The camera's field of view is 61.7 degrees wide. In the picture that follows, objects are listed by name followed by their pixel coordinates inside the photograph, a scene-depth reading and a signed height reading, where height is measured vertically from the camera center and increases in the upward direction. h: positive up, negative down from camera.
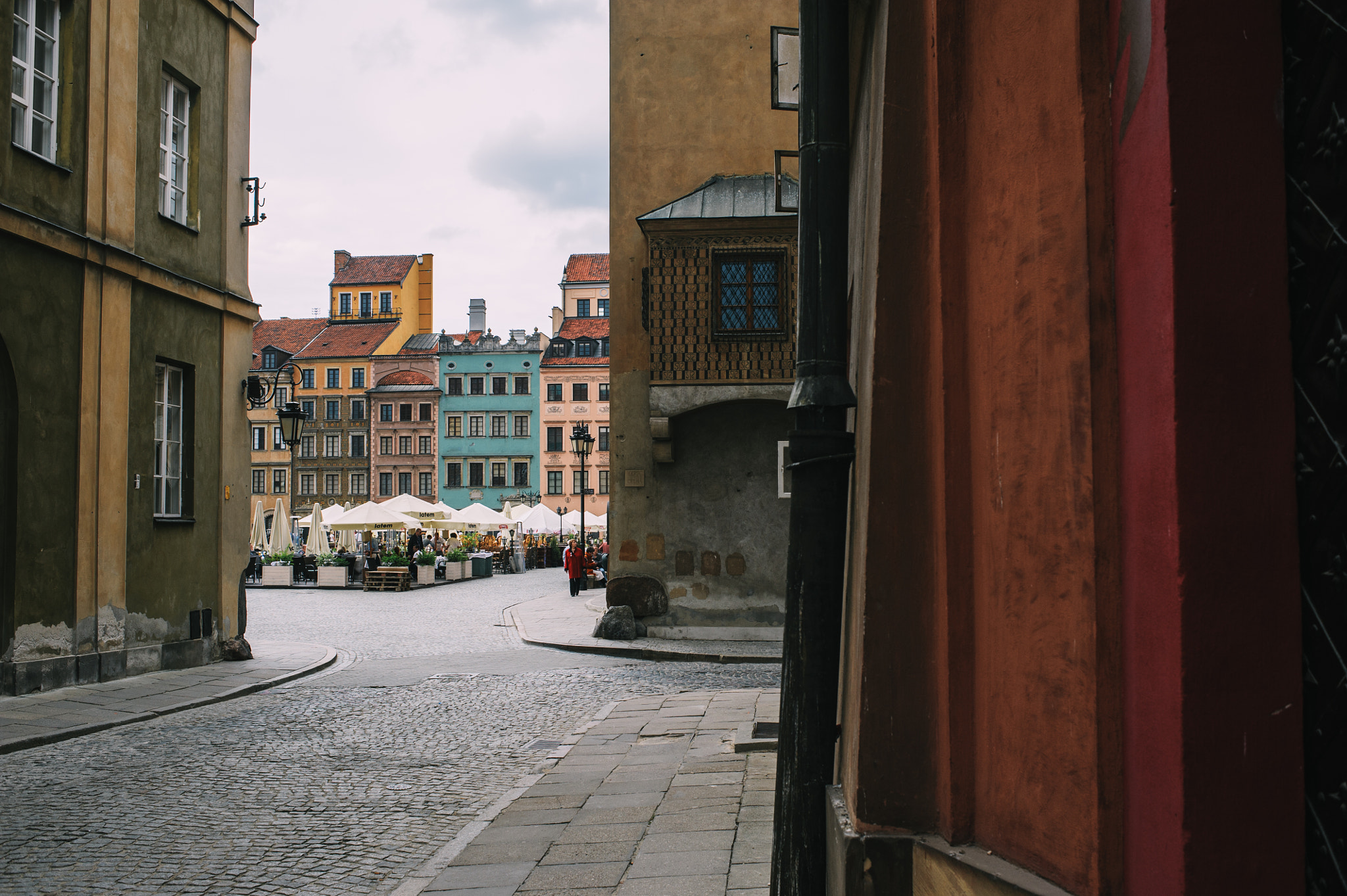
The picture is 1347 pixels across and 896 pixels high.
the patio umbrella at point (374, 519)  40.03 -0.17
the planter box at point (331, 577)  35.78 -1.99
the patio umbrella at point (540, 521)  45.91 -0.33
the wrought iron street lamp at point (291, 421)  21.73 +1.81
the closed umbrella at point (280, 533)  37.78 -0.64
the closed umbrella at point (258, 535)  41.81 -0.88
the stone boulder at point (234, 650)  15.05 -1.82
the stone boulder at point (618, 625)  17.92 -1.79
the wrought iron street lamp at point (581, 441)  32.38 +2.11
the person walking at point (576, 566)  29.39 -1.39
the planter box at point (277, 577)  36.69 -2.04
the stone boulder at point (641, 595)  18.42 -1.35
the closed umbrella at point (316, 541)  38.41 -0.92
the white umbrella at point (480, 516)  44.62 -0.10
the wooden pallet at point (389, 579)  33.34 -1.95
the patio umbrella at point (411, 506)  40.72 +0.27
